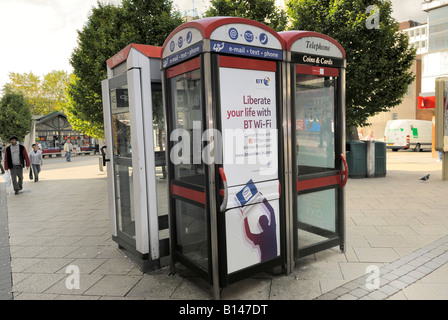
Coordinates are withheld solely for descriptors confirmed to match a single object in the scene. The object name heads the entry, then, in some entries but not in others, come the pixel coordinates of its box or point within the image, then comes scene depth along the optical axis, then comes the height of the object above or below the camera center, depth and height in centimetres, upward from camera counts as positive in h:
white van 2298 -46
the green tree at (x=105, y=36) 1170 +344
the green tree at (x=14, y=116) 3272 +228
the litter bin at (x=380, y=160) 1110 -103
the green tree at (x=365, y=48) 1106 +257
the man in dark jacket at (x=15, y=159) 1105 -60
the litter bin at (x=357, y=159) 1090 -95
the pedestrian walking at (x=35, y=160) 1447 -84
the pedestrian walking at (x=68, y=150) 2538 -81
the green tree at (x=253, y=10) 1255 +441
